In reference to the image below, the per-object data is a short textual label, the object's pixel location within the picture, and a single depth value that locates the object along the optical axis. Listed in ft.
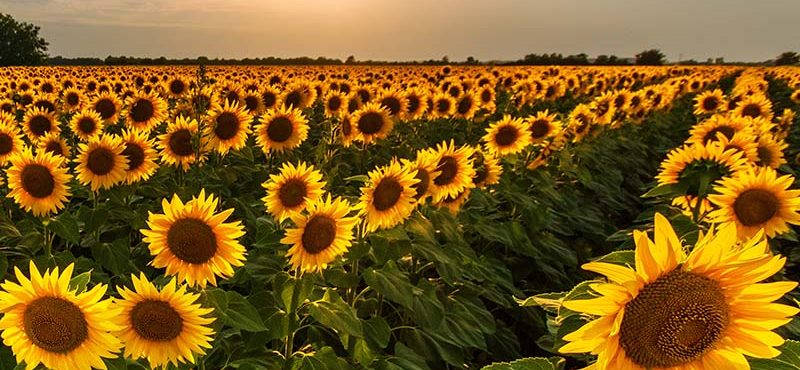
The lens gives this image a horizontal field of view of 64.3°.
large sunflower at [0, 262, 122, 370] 7.84
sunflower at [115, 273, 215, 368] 8.84
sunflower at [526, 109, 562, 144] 25.29
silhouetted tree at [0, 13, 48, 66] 210.18
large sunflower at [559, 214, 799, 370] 5.57
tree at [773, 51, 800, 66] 211.20
